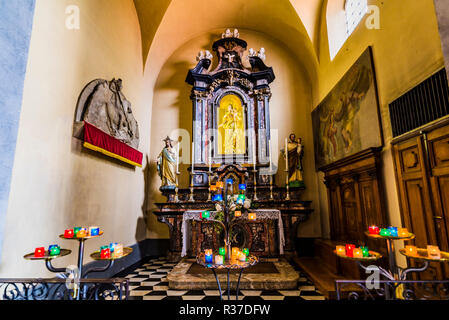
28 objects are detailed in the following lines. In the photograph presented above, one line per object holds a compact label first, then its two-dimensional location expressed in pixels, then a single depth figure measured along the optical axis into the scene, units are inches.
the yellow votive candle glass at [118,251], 85.8
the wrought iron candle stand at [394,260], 71.7
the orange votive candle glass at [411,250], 81.2
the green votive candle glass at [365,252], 84.5
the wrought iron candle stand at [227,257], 92.7
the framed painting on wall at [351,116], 155.5
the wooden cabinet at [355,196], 150.2
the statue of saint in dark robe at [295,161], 239.3
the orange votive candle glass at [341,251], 86.9
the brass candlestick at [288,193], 225.8
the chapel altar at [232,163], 210.4
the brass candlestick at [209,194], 232.0
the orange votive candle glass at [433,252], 76.7
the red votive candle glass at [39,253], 81.7
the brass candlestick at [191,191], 231.1
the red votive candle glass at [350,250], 84.0
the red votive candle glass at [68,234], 89.6
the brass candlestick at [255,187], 233.4
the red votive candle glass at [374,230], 96.0
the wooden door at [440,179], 104.3
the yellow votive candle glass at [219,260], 95.0
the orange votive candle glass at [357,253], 83.0
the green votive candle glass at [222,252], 103.7
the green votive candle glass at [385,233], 88.1
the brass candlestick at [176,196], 232.9
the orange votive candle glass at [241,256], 99.2
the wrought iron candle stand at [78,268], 79.9
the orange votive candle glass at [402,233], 86.4
